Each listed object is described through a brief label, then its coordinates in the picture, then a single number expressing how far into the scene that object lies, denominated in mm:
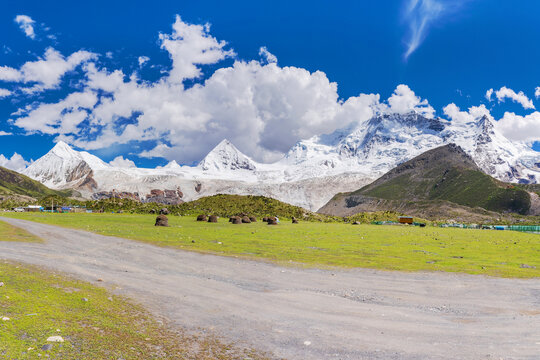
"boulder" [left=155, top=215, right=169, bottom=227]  63497
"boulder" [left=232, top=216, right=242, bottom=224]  78375
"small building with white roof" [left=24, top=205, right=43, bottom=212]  153100
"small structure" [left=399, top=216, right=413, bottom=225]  132500
